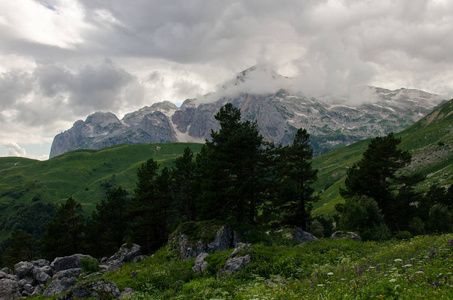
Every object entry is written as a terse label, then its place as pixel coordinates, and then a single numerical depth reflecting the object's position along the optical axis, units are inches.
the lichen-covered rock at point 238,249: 776.3
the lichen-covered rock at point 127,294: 610.4
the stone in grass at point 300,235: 1370.3
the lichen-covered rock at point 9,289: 1034.7
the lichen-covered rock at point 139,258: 1500.7
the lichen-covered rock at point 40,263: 1750.7
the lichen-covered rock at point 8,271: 1421.0
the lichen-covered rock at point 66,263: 1590.2
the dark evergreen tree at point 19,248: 2462.6
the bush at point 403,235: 1208.2
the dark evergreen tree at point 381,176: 1578.5
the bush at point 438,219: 1780.3
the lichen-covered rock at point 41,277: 1344.7
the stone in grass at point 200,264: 789.2
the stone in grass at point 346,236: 1135.0
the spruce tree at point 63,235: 2170.3
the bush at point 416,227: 1544.3
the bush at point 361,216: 1429.6
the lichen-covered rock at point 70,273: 1315.7
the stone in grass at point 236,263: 703.1
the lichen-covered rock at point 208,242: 1154.7
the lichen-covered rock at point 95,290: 608.4
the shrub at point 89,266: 1379.2
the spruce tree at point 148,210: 1945.1
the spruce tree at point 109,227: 2207.2
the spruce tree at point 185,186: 1919.8
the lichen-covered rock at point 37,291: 1054.4
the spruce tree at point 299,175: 1501.0
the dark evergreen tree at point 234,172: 1283.2
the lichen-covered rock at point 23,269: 1395.2
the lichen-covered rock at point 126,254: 1573.6
